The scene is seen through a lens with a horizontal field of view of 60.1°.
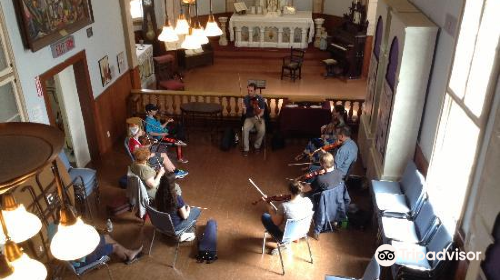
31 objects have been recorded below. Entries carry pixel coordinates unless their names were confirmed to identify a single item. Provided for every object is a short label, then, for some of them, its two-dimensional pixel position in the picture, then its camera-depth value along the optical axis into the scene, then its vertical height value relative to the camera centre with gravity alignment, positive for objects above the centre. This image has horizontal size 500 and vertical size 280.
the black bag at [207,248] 5.59 -3.57
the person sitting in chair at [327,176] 5.71 -2.82
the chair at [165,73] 11.42 -3.24
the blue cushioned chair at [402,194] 5.42 -3.07
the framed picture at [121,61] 8.67 -2.12
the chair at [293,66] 12.47 -3.21
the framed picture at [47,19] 5.63 -0.95
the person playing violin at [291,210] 5.04 -2.89
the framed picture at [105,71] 7.92 -2.11
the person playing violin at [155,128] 7.65 -2.95
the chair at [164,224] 5.19 -3.12
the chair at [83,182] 6.16 -3.13
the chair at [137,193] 5.78 -3.07
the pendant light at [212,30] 5.42 -0.97
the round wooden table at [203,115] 8.53 -3.27
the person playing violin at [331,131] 7.23 -2.92
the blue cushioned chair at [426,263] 4.54 -3.18
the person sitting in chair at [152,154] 6.73 -2.98
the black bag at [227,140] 8.42 -3.48
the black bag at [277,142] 8.43 -3.50
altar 14.52 -2.65
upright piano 12.38 -2.74
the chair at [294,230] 5.07 -3.12
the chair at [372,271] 4.23 -2.97
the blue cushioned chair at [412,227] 4.97 -3.15
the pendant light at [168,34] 5.39 -1.00
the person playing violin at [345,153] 6.39 -2.82
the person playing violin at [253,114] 8.15 -2.93
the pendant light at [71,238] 2.12 -1.33
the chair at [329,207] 5.77 -3.27
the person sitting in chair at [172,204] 5.29 -2.94
